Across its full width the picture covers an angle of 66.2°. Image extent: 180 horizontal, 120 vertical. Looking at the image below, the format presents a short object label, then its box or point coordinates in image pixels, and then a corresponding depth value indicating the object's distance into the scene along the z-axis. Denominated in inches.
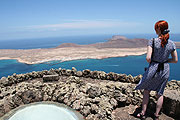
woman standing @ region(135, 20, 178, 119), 142.7
